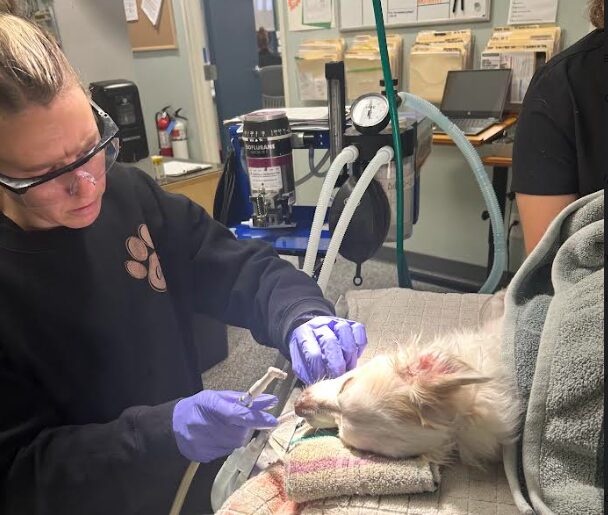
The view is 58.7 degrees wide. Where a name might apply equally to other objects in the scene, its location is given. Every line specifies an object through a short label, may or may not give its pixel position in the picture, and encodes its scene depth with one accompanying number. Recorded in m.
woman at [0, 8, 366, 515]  0.83
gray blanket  0.78
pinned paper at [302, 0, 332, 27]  3.28
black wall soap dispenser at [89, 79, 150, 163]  2.26
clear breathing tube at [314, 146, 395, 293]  1.54
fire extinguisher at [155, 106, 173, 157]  4.57
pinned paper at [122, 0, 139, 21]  4.48
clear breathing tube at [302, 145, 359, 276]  1.57
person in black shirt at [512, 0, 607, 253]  1.37
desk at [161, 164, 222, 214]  2.65
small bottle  2.62
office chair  3.83
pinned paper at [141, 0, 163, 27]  4.32
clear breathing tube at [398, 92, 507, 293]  1.77
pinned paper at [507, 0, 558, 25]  2.60
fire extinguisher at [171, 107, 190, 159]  4.60
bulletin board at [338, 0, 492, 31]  2.80
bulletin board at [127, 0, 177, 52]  4.32
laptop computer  2.62
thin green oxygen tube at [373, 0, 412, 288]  1.50
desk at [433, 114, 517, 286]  2.37
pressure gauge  1.58
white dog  0.88
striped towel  0.84
